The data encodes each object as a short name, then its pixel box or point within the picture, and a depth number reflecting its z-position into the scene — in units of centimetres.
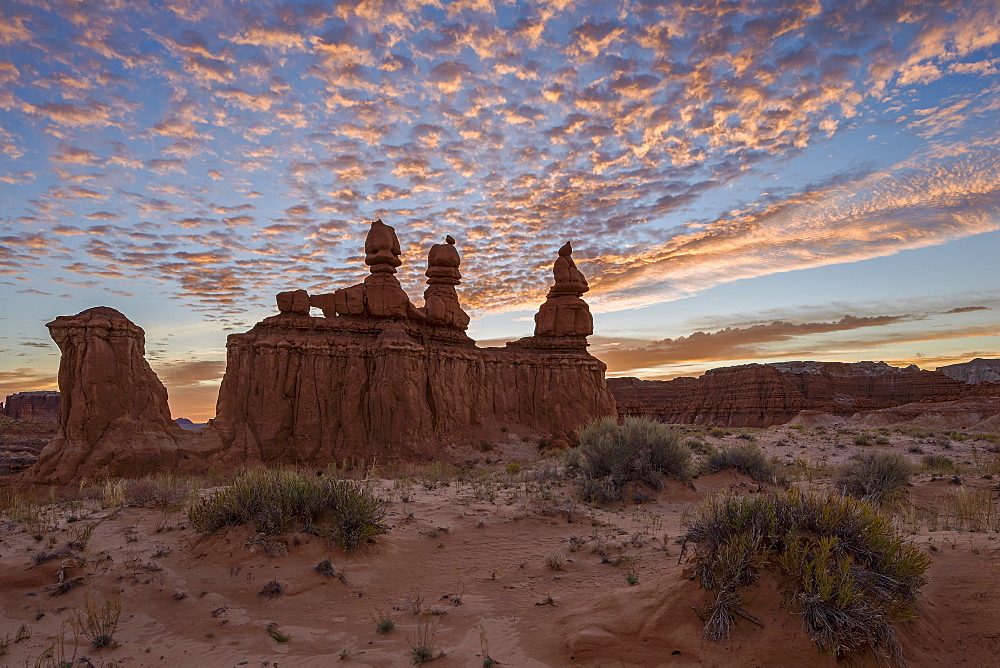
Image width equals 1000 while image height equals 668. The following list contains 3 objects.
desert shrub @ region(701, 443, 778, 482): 1441
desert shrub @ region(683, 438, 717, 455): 2053
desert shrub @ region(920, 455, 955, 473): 1652
